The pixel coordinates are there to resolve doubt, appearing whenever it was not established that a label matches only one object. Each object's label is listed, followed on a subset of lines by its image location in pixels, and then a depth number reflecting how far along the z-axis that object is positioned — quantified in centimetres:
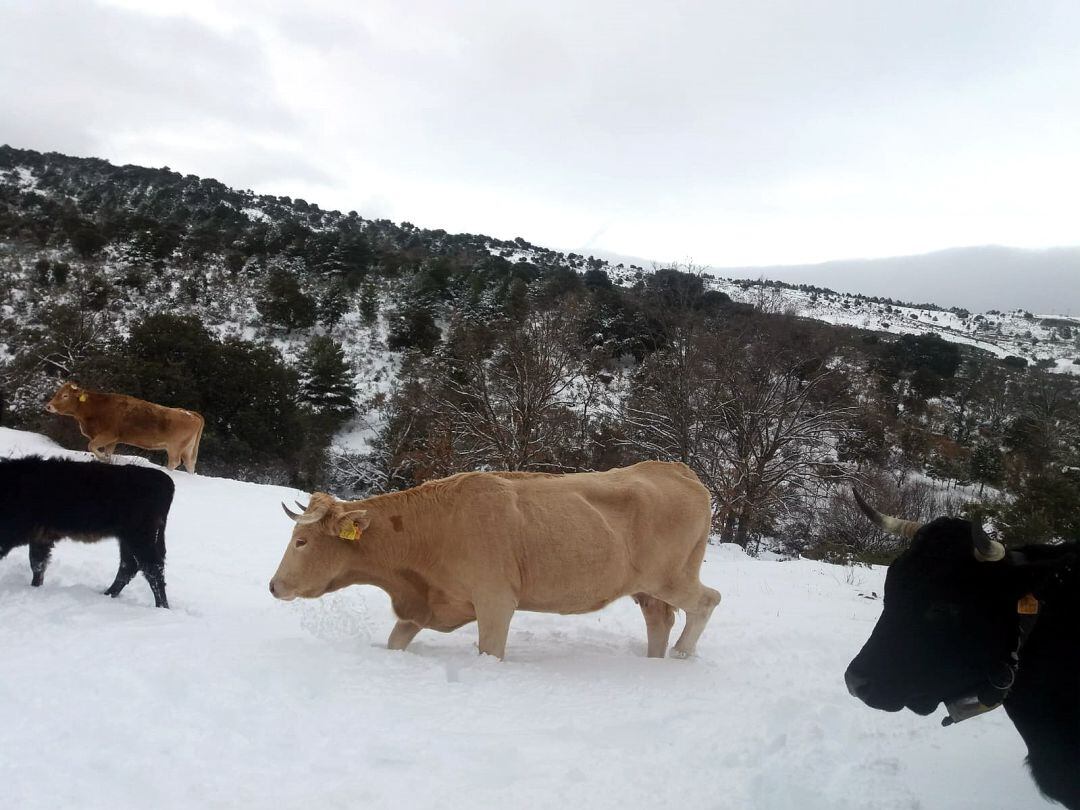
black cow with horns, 270
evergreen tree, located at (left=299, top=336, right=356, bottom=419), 3025
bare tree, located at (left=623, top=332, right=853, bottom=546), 2055
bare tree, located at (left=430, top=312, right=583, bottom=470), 2011
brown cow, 1255
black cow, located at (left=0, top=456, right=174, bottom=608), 500
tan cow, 481
